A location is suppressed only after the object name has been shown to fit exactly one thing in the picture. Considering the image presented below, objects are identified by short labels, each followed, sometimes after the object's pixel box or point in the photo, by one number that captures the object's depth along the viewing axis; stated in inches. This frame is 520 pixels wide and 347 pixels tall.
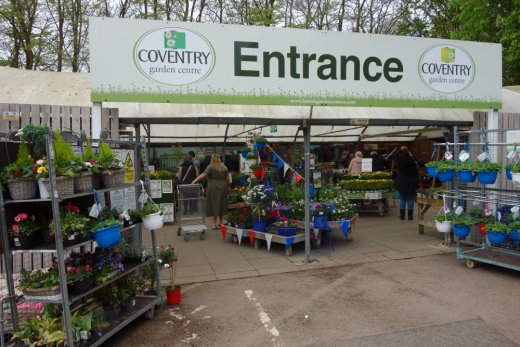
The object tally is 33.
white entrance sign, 217.3
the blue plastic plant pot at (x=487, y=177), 231.6
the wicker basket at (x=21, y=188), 132.1
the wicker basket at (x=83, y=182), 144.8
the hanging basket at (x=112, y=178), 161.2
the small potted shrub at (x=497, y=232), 229.9
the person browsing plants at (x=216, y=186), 362.0
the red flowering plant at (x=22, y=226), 135.9
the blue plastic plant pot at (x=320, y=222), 286.7
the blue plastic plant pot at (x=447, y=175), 253.9
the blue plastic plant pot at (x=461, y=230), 247.4
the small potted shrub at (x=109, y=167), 159.9
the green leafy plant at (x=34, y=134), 131.0
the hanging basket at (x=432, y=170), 262.8
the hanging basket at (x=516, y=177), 211.1
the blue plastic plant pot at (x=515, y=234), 224.5
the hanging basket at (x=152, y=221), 176.9
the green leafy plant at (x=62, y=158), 136.2
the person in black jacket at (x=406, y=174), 388.8
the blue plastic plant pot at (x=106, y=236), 147.3
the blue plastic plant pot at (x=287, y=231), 284.2
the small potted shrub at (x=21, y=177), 132.0
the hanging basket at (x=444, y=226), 255.9
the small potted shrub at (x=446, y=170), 252.3
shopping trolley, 354.3
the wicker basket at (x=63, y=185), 133.4
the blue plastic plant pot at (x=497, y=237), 231.0
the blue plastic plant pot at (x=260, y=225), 299.1
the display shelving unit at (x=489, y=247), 237.4
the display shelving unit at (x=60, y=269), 132.8
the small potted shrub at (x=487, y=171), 231.1
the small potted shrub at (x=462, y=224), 246.2
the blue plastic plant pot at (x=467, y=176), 240.5
